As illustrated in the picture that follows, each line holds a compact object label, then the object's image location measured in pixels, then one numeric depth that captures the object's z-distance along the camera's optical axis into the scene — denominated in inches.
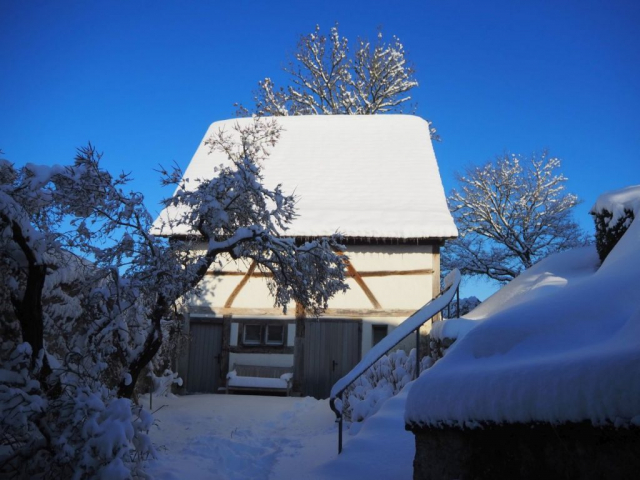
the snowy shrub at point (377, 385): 261.0
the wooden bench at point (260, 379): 429.7
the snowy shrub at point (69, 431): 152.4
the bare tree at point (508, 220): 730.8
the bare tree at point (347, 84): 815.7
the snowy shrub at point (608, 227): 205.6
